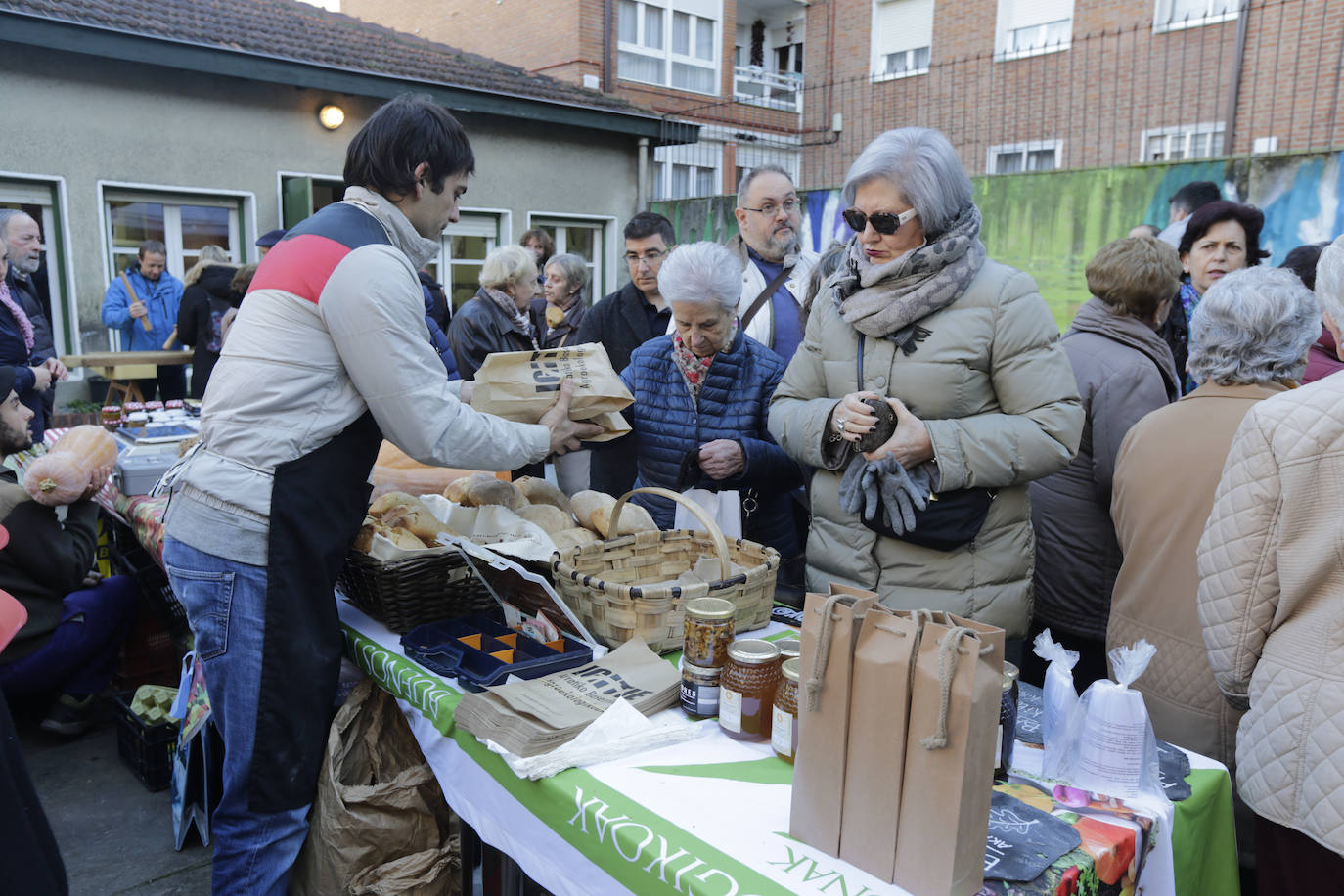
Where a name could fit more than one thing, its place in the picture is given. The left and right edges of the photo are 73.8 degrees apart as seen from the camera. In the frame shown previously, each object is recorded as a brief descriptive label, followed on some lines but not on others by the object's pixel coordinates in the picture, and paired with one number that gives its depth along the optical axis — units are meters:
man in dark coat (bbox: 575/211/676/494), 4.15
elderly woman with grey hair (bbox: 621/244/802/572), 2.70
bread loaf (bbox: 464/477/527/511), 2.63
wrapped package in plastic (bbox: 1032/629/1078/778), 1.52
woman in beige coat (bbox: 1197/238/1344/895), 1.44
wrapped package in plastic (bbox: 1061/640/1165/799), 1.43
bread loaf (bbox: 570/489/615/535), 2.56
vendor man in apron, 1.91
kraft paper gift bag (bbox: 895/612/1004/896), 1.10
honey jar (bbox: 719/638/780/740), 1.58
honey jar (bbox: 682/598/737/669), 1.62
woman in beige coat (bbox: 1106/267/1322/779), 2.00
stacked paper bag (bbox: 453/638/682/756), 1.62
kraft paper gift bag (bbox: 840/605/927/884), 1.17
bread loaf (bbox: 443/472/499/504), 2.72
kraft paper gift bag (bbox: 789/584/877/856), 1.23
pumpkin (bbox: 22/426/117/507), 3.00
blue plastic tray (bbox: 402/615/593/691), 1.91
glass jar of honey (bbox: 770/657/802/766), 1.48
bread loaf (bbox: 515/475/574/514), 2.74
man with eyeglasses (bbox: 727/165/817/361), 3.50
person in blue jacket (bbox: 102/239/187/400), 7.72
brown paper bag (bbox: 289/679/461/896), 2.15
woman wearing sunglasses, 2.09
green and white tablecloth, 1.27
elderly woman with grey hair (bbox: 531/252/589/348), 5.79
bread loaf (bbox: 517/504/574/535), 2.46
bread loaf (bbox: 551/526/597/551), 2.34
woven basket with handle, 1.93
